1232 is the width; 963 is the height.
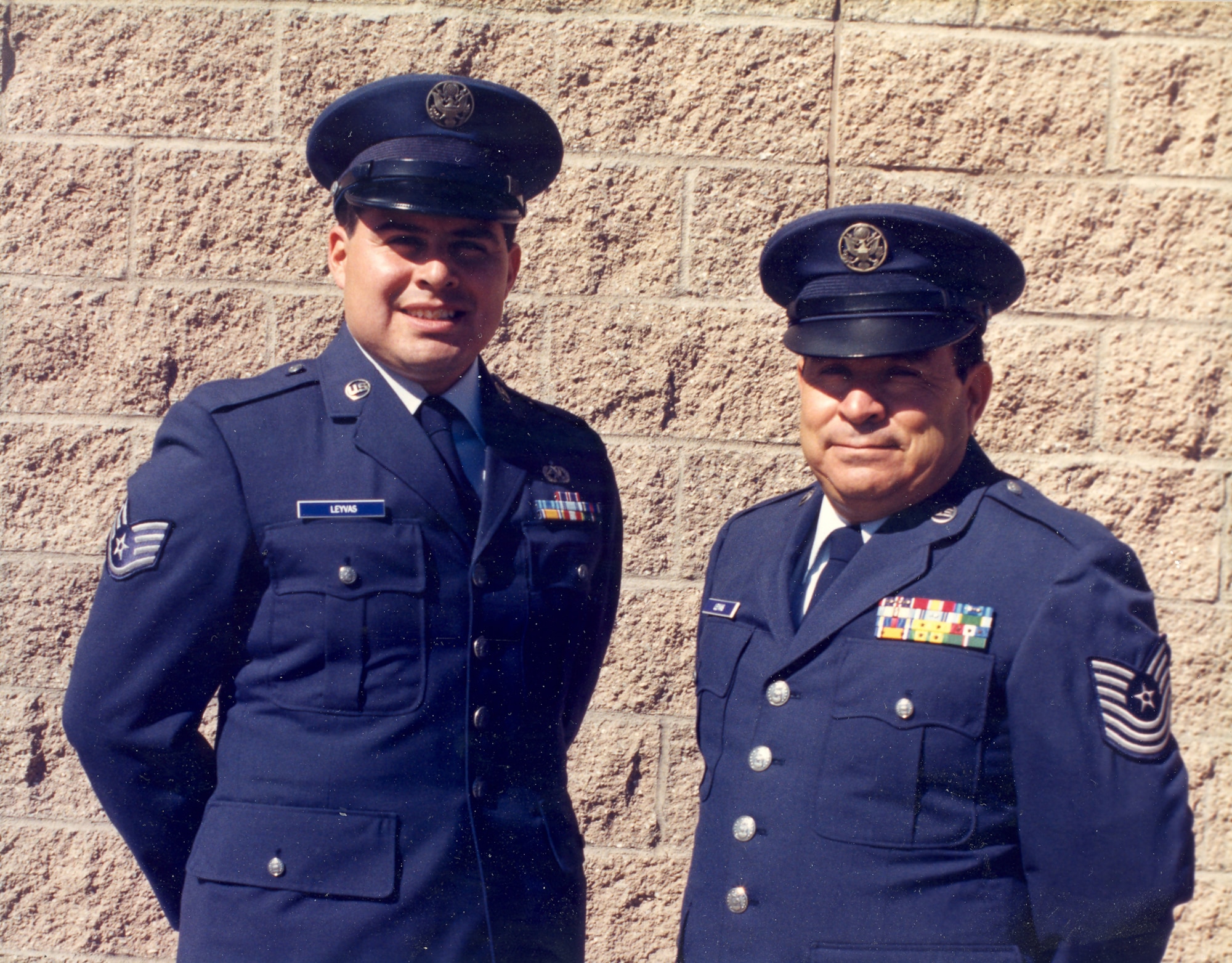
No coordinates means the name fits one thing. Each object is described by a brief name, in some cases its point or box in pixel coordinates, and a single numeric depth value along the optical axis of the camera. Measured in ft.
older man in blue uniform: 4.98
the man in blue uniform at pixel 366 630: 5.57
